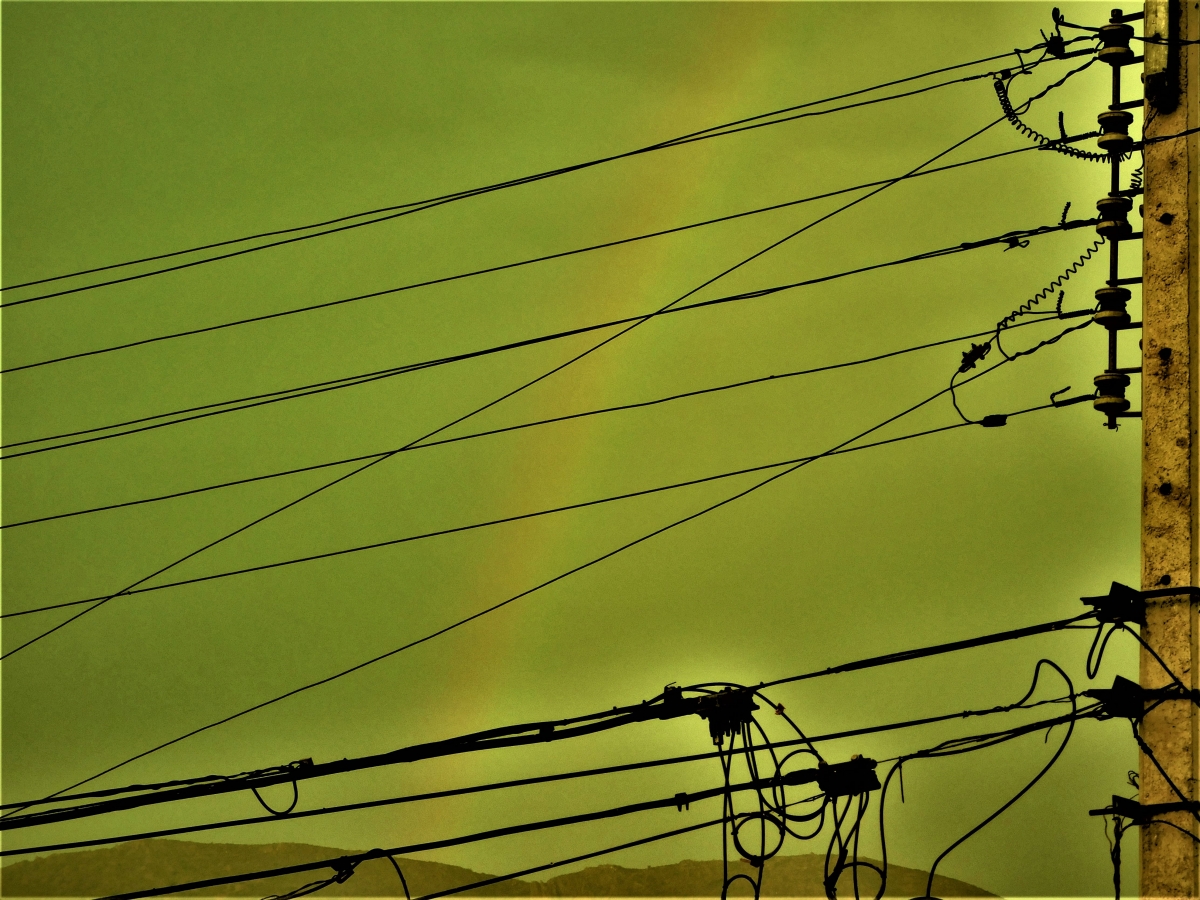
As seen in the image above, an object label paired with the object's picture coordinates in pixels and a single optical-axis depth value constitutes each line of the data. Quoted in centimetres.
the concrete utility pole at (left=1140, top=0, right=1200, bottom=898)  1437
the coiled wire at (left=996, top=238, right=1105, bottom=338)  1712
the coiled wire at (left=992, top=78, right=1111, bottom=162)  1731
